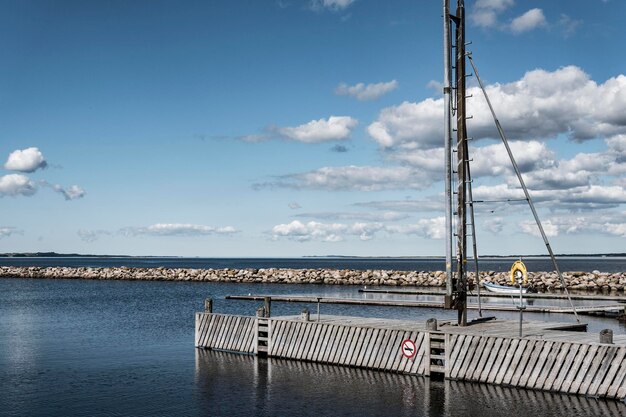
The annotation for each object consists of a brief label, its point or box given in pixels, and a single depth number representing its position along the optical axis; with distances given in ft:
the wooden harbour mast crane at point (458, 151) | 98.07
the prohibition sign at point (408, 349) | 88.17
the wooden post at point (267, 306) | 109.14
